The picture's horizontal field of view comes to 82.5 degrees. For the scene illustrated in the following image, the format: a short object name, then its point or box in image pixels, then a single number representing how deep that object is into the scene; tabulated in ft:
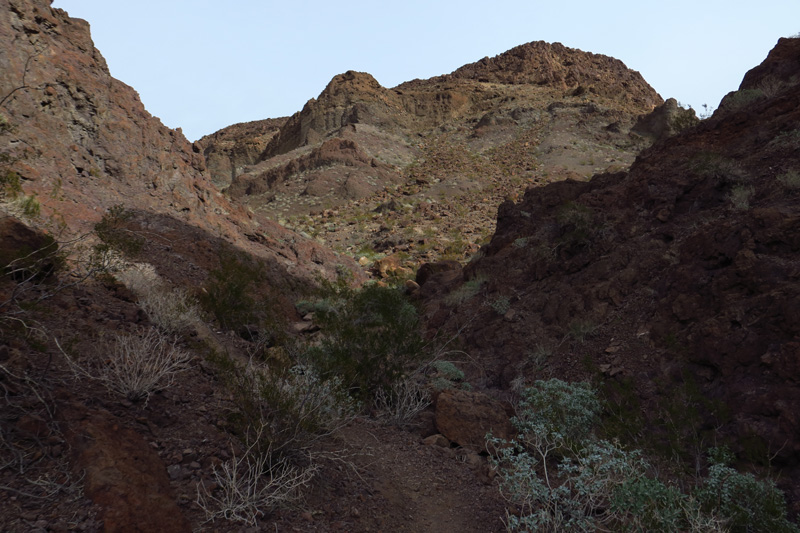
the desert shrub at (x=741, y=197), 20.31
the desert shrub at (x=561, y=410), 14.30
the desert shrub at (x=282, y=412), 10.15
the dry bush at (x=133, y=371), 10.38
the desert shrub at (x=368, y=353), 16.63
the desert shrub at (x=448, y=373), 21.21
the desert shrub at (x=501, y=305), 26.27
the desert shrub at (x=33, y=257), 11.80
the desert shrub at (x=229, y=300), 22.06
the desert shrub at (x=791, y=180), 18.74
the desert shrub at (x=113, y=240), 11.44
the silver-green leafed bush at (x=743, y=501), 8.73
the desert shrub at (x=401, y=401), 16.03
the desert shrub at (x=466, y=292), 31.22
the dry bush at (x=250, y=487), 8.32
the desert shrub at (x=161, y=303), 15.80
